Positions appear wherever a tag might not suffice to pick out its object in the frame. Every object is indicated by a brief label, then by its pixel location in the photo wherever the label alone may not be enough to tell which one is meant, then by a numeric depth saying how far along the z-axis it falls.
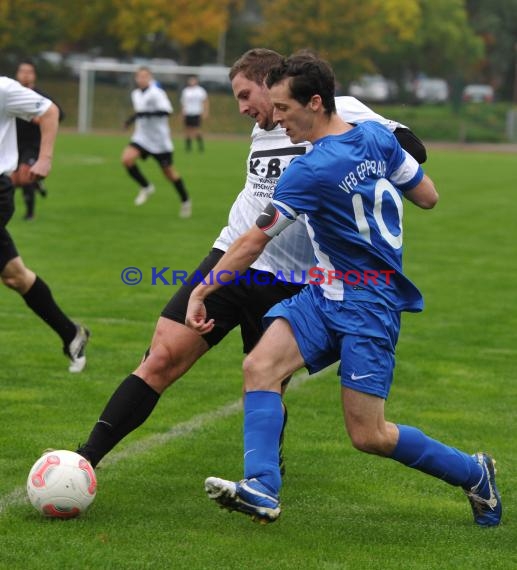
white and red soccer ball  9.89
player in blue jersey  9.33
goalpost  86.46
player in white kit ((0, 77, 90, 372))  15.26
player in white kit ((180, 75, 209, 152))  70.25
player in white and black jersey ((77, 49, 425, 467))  10.74
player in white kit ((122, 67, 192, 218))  35.75
